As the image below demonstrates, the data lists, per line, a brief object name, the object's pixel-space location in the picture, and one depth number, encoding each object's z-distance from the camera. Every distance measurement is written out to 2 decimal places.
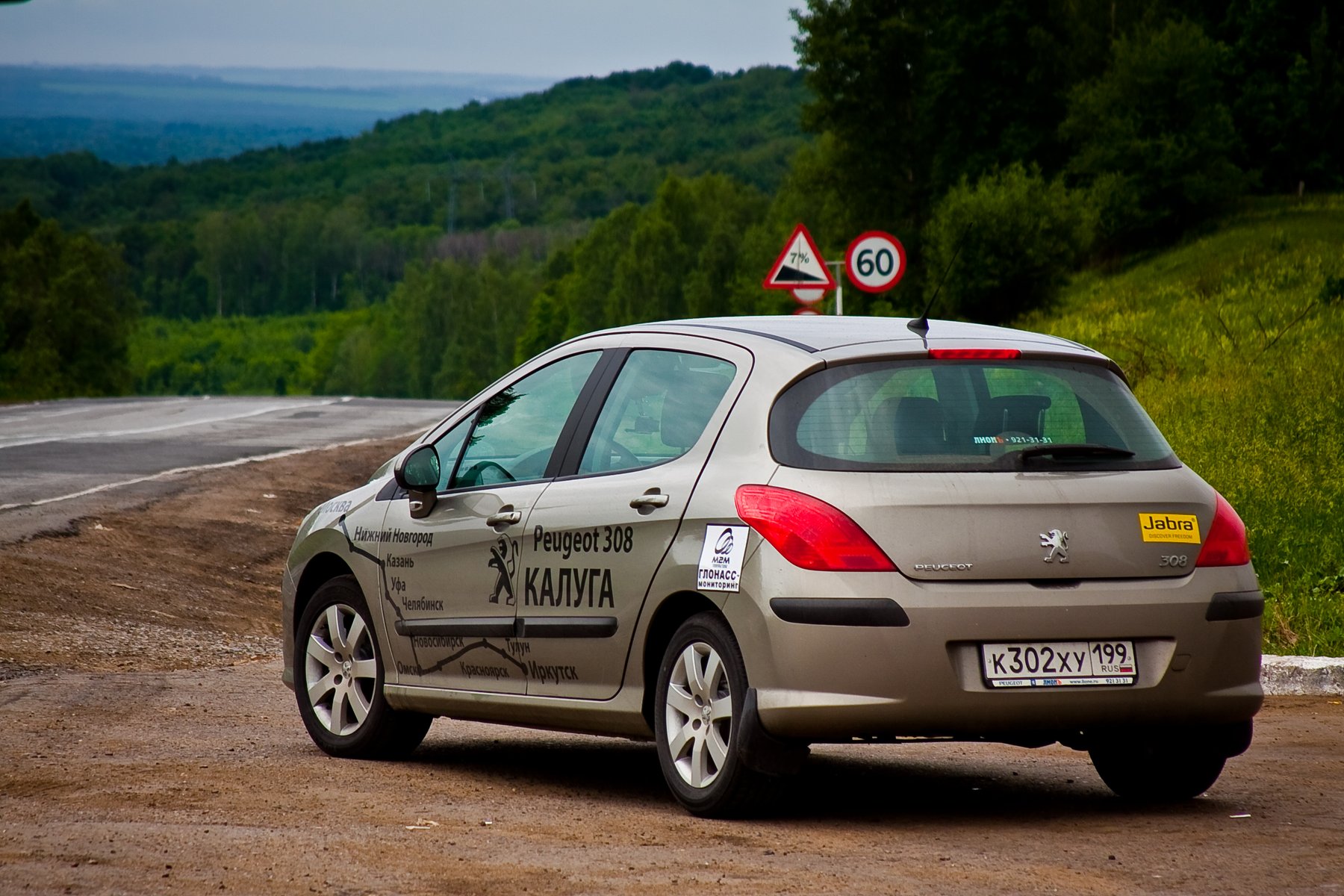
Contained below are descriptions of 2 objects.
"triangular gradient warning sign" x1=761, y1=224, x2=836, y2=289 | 43.59
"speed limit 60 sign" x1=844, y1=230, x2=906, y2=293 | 44.78
